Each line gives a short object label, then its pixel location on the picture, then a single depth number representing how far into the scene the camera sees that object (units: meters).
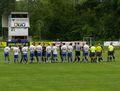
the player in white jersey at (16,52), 39.94
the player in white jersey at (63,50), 40.94
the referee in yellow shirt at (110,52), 42.03
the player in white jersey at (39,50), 40.28
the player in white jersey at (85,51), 41.41
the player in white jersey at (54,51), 40.69
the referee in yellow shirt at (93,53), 41.00
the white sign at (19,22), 89.25
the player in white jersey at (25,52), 39.84
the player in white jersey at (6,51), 40.44
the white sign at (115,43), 82.00
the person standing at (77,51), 41.16
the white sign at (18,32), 87.25
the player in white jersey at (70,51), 41.06
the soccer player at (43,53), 40.77
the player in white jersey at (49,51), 40.31
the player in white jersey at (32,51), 40.28
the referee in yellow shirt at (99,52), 41.41
